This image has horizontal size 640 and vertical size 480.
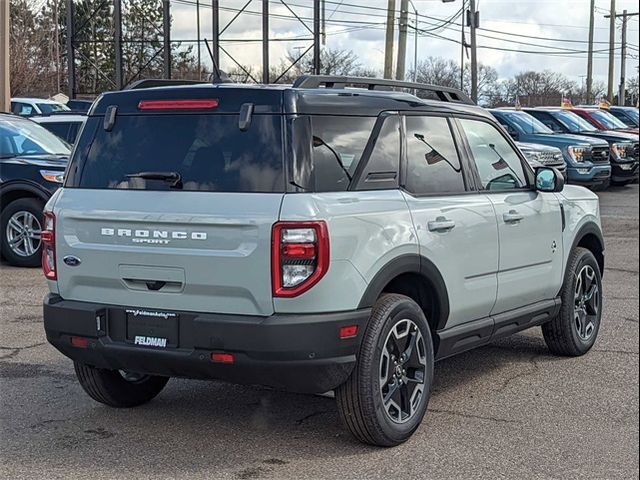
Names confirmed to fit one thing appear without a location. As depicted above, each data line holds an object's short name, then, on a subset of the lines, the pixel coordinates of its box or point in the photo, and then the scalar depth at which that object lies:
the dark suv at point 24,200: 11.52
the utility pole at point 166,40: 28.17
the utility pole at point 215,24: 28.97
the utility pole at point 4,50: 17.20
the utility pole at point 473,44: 36.84
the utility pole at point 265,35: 30.05
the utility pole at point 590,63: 45.16
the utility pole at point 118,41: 28.14
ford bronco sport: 4.61
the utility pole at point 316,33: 26.84
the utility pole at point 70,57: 25.81
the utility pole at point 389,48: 29.84
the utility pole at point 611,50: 50.63
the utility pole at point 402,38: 29.11
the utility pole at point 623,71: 55.19
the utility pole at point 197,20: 30.55
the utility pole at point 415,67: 46.60
